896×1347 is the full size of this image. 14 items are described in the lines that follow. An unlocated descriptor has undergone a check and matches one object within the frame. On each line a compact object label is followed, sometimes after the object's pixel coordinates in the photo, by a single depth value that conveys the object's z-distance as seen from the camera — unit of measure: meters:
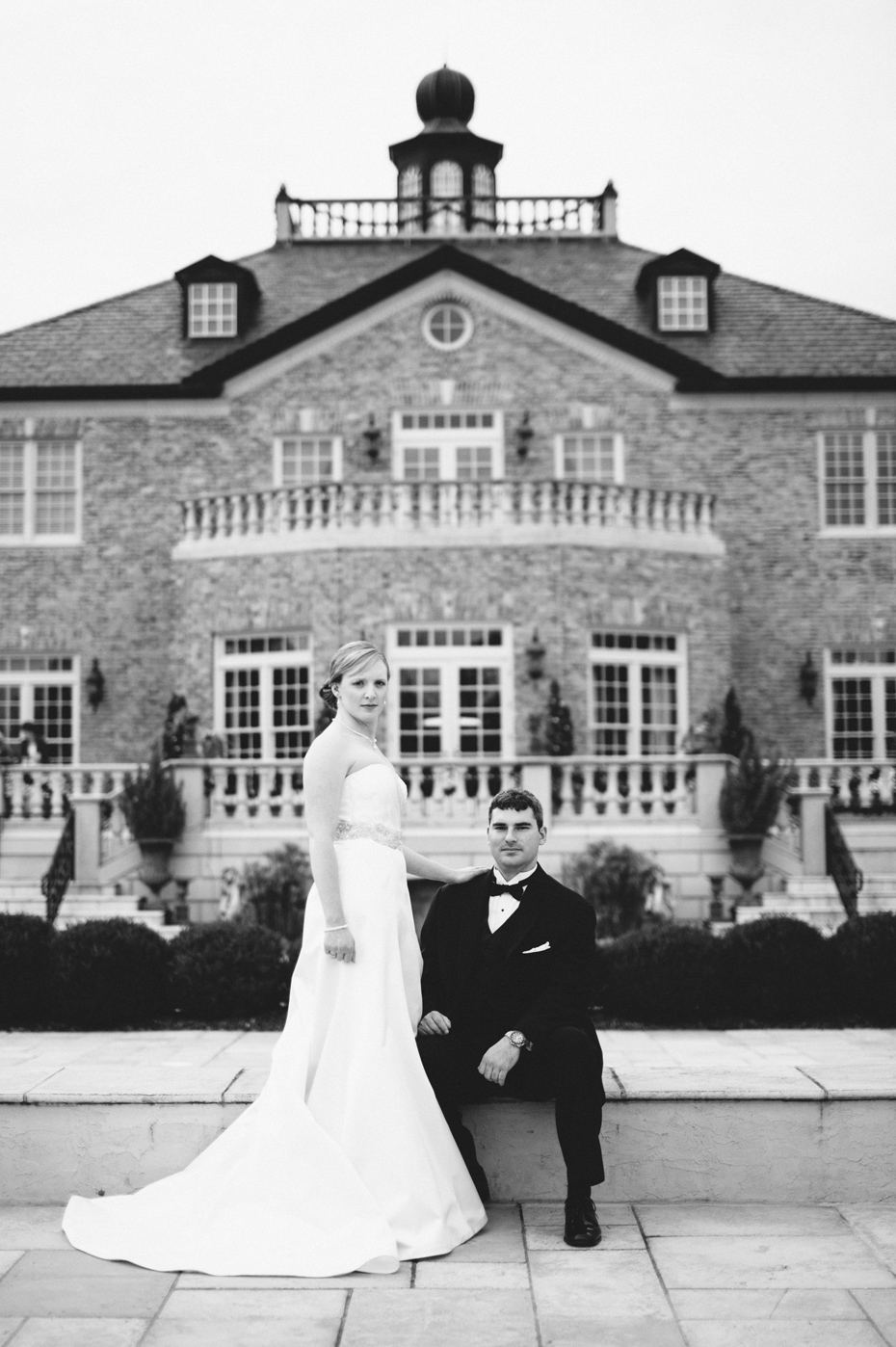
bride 5.50
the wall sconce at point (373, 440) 22.88
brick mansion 23.02
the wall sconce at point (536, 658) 20.08
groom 5.95
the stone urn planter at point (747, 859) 17.14
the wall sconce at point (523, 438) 22.92
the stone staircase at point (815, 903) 16.27
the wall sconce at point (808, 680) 22.77
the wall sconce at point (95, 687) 22.81
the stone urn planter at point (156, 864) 17.11
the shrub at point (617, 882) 16.38
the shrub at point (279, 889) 15.90
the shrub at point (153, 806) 16.94
